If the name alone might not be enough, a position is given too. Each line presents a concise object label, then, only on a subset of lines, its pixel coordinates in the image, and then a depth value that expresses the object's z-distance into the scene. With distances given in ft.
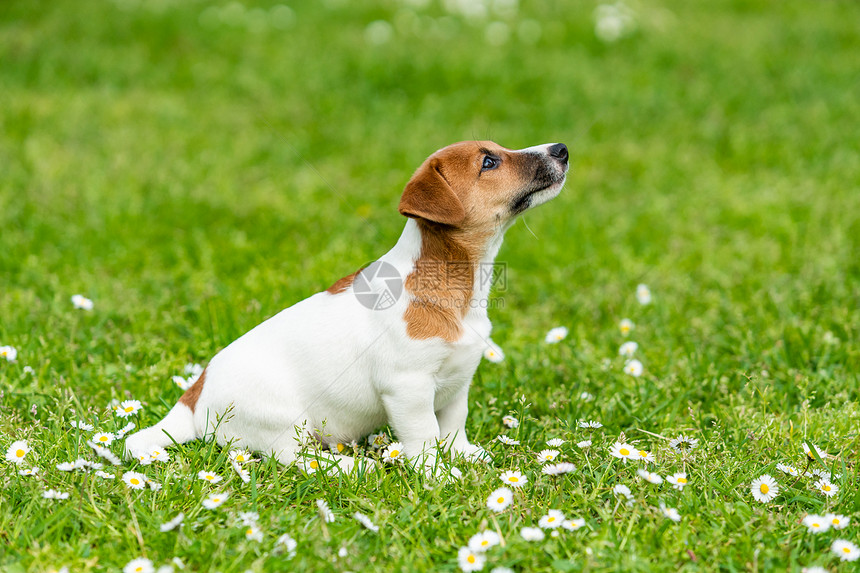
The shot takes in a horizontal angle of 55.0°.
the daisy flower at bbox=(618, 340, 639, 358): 13.70
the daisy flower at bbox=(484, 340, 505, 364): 12.62
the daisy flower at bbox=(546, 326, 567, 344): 14.12
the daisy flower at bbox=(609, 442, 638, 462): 10.18
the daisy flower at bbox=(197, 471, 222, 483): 9.77
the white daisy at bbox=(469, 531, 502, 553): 8.68
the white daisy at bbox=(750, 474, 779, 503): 9.62
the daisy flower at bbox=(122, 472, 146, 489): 9.57
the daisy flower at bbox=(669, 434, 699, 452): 10.75
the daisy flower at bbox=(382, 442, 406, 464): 10.23
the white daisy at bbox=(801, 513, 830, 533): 8.93
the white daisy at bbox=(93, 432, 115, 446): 10.55
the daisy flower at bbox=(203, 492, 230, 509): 9.14
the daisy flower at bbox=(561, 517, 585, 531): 8.89
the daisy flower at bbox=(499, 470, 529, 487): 9.80
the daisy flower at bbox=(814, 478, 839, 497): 9.67
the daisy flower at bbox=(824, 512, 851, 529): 9.02
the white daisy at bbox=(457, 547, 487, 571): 8.41
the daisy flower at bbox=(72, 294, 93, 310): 13.74
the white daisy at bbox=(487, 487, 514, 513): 9.29
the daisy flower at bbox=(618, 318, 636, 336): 14.88
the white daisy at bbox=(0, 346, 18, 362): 12.51
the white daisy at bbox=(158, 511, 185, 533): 8.68
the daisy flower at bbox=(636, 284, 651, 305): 16.10
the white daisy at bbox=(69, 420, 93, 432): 10.85
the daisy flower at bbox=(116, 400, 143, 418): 11.26
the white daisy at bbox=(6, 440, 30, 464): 10.04
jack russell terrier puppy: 10.21
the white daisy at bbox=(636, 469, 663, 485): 9.55
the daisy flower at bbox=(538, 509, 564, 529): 9.00
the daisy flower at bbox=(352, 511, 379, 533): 9.05
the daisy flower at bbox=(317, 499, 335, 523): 9.18
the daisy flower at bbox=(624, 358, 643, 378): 13.34
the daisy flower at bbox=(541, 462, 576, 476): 9.76
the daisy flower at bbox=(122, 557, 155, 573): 8.31
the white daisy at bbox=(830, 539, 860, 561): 8.54
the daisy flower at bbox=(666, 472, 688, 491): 9.73
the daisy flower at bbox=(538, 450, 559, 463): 10.33
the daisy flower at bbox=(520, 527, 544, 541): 8.70
